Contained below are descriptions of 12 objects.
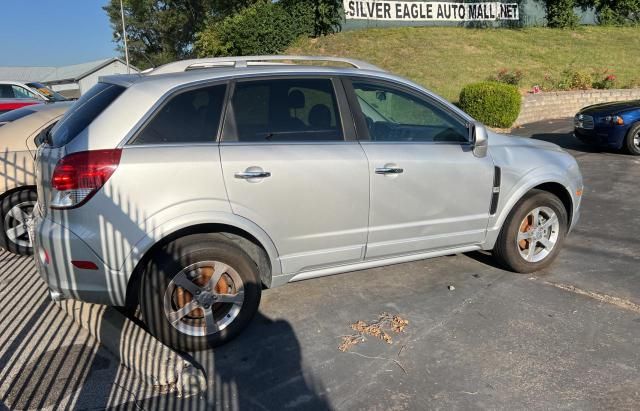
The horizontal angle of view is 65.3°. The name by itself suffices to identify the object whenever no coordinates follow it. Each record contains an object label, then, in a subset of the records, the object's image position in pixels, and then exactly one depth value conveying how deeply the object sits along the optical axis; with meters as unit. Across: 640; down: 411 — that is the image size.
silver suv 3.00
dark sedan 9.49
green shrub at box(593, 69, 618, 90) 16.39
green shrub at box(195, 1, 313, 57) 16.95
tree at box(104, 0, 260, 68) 50.34
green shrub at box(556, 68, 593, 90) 16.05
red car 13.15
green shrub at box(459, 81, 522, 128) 12.20
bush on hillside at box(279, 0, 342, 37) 18.09
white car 14.84
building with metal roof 56.39
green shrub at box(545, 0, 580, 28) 22.62
